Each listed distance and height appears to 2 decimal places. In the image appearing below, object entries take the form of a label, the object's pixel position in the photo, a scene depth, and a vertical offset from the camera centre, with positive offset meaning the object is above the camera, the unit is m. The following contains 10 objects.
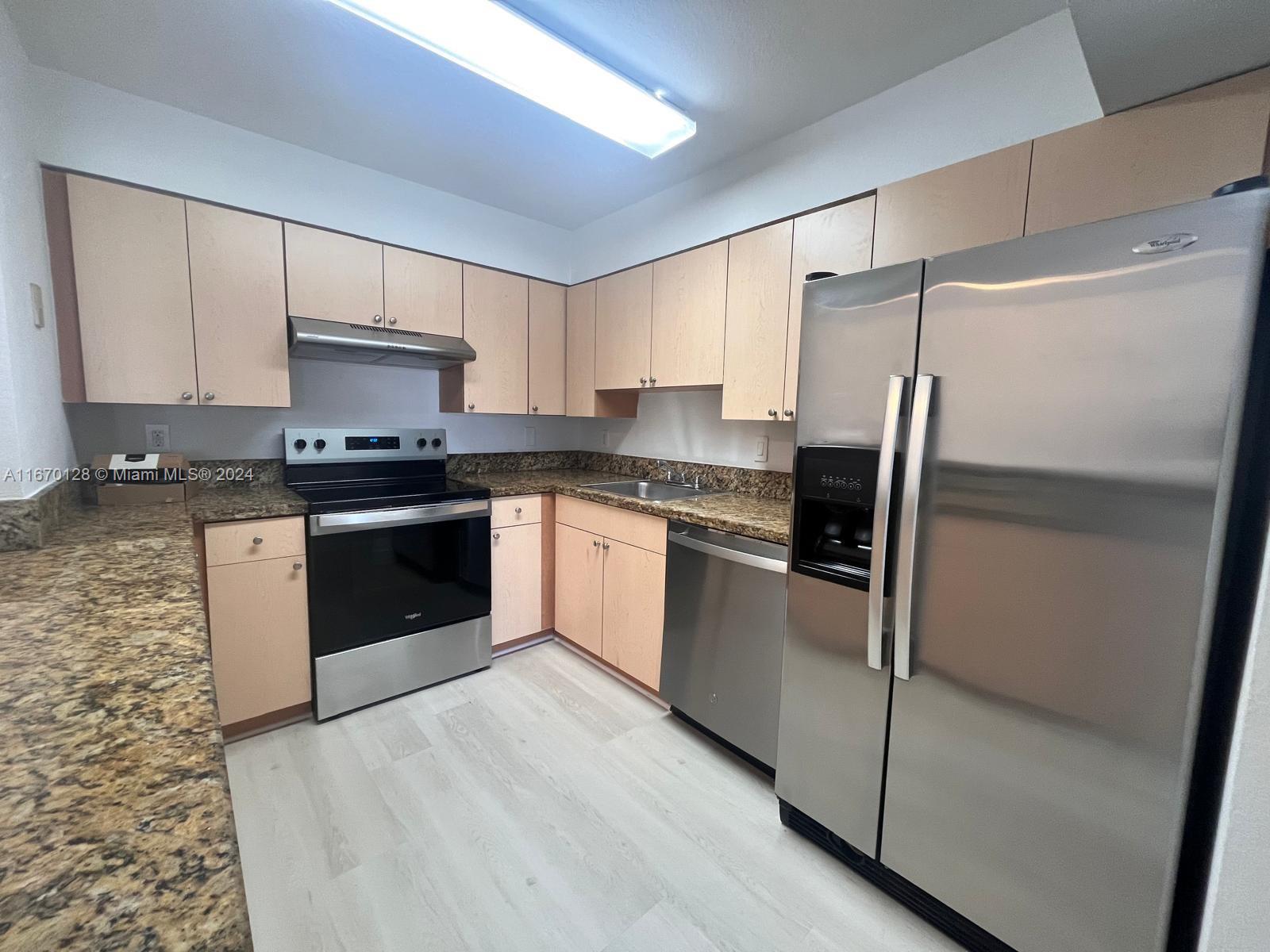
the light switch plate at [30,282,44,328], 1.55 +0.34
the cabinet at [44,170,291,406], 1.81 +0.46
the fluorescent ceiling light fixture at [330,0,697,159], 1.36 +1.10
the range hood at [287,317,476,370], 2.11 +0.34
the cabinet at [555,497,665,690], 2.22 -0.74
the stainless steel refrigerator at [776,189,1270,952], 0.93 -0.26
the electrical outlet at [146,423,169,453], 2.18 -0.08
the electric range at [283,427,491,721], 2.09 -0.64
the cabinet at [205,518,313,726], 1.89 -0.78
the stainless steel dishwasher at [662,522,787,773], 1.76 -0.75
